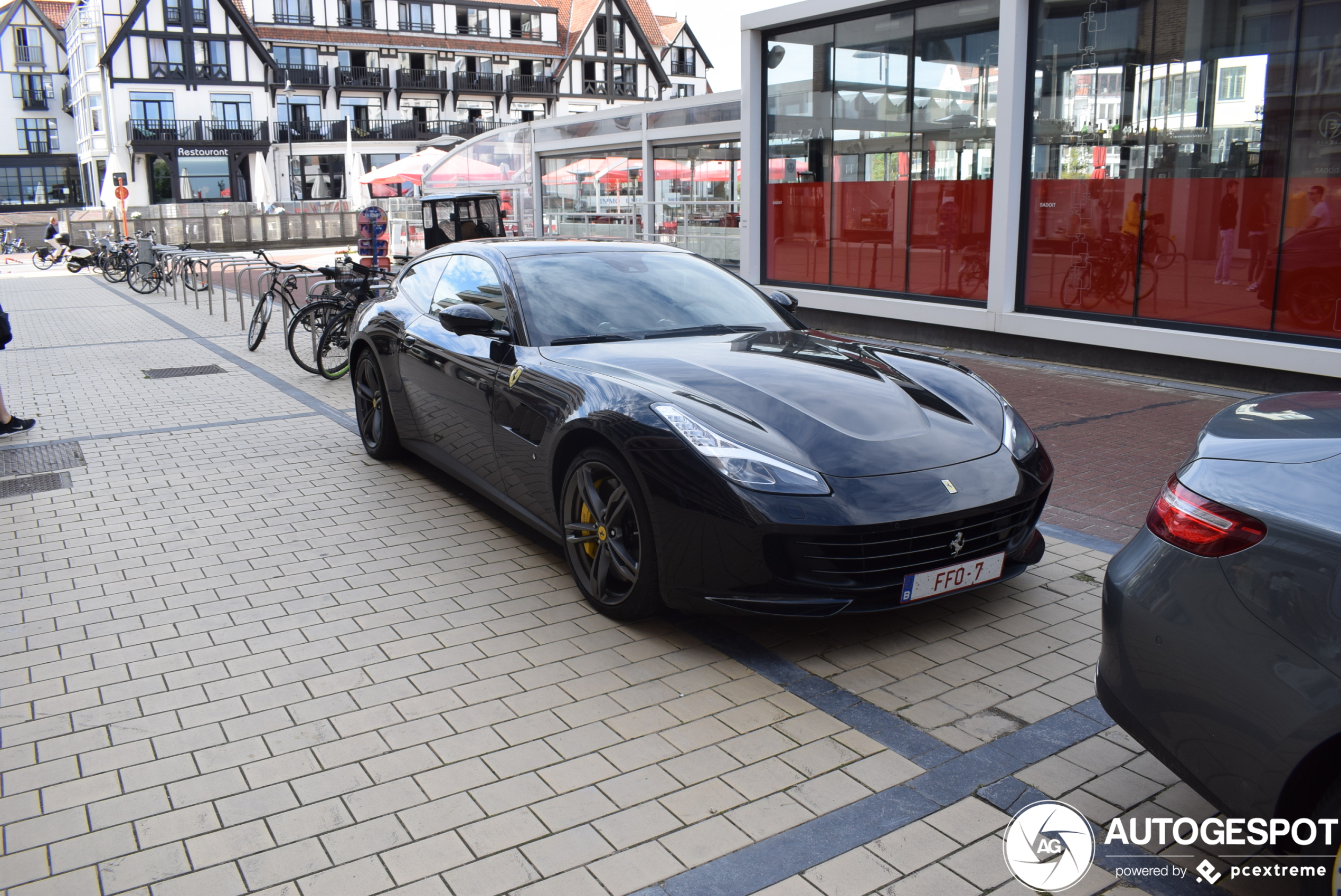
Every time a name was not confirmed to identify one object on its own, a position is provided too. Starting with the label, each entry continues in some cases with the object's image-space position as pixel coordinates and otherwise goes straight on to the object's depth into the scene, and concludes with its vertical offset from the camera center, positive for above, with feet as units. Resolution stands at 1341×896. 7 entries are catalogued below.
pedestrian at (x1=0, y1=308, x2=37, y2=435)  27.09 -4.34
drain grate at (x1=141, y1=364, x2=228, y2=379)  37.93 -4.29
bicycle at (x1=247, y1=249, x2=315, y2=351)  42.42 -2.12
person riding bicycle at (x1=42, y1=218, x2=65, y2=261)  124.21 +1.69
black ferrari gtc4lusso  12.82 -2.57
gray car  7.39 -2.81
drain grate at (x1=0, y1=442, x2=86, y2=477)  24.44 -4.79
